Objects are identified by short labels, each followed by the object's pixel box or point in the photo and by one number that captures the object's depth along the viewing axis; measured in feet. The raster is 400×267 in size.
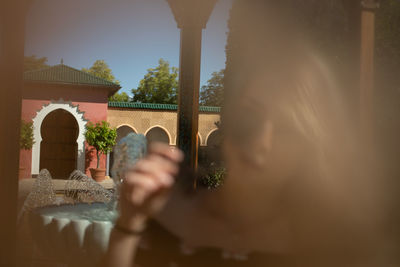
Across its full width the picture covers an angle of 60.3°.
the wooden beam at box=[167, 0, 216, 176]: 10.76
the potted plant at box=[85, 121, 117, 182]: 41.84
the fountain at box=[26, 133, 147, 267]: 7.69
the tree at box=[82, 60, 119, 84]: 92.99
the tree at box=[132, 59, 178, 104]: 89.10
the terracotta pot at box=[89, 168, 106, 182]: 41.45
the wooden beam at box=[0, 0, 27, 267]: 7.48
